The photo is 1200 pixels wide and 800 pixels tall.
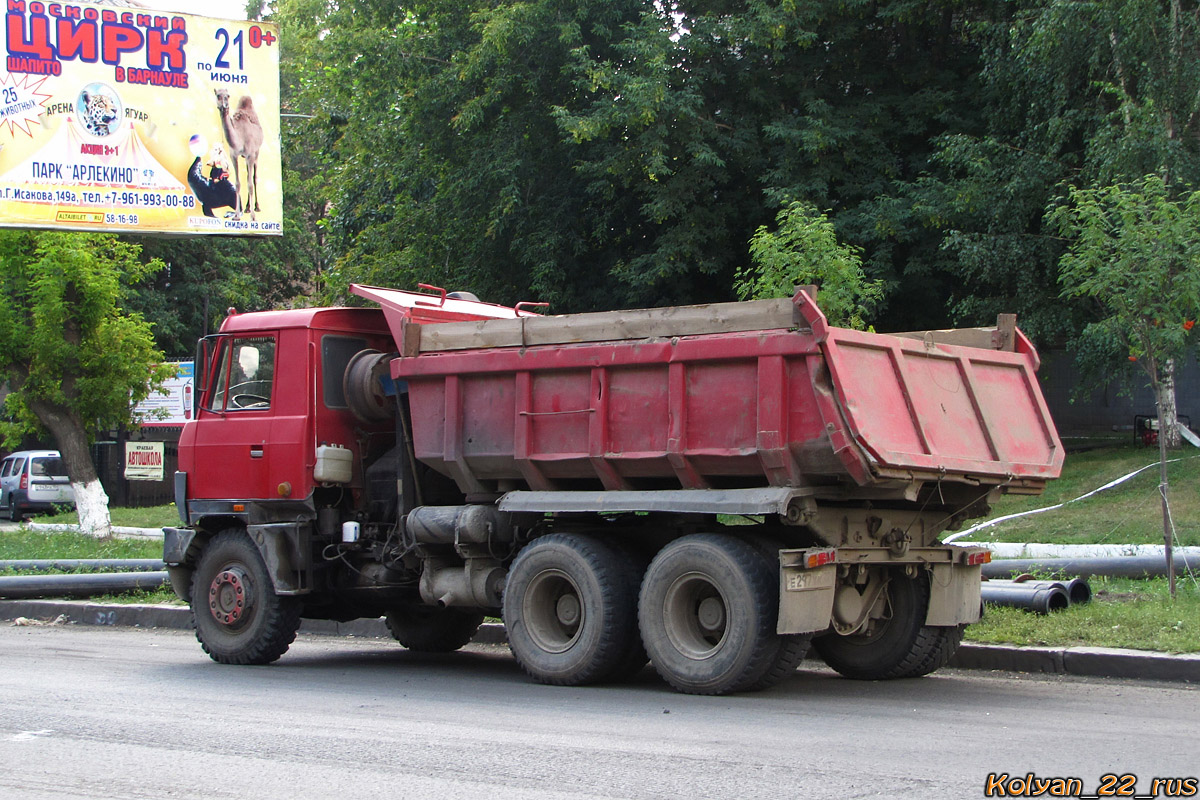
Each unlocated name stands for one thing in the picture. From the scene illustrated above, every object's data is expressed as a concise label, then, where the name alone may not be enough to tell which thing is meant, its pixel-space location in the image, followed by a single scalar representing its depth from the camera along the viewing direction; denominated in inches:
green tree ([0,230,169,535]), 856.9
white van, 1366.9
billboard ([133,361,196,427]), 1317.7
